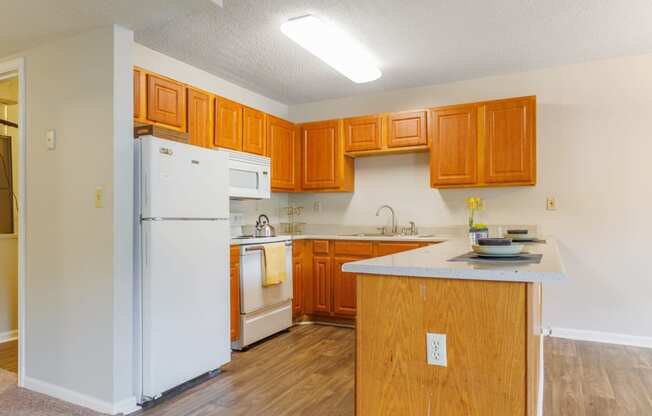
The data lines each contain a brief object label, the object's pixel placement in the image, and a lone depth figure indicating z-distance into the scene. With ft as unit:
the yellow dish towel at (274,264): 11.73
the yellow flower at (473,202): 10.87
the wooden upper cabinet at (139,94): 9.49
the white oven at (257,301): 11.10
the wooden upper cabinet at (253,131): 12.71
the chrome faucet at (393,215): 14.38
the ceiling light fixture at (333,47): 9.07
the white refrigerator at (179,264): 7.95
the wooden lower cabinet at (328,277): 13.14
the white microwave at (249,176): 11.91
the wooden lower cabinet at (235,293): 10.87
